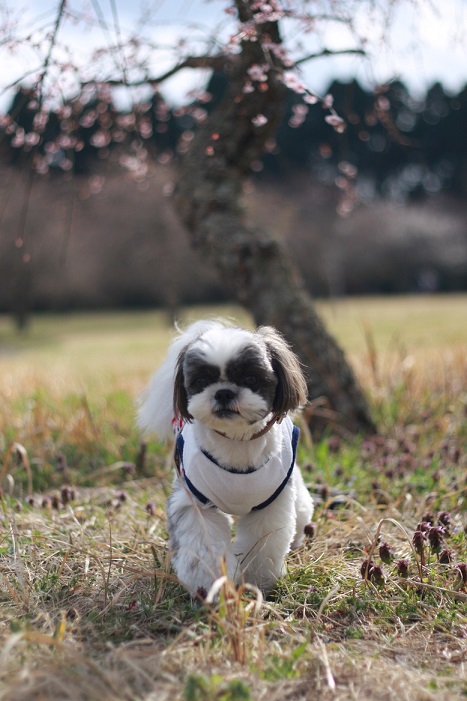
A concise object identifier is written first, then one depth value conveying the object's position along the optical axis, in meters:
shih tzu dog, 2.49
